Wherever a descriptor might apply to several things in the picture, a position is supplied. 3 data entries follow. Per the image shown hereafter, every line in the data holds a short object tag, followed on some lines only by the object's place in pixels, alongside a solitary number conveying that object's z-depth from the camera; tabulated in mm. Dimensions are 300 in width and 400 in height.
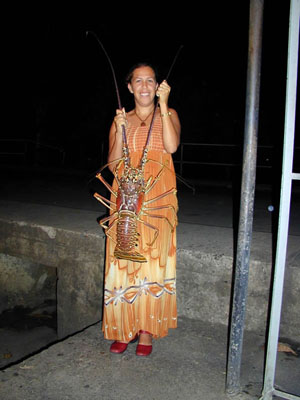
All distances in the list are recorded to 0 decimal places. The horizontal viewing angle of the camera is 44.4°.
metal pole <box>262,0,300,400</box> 1783
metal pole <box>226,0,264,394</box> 1900
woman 2689
